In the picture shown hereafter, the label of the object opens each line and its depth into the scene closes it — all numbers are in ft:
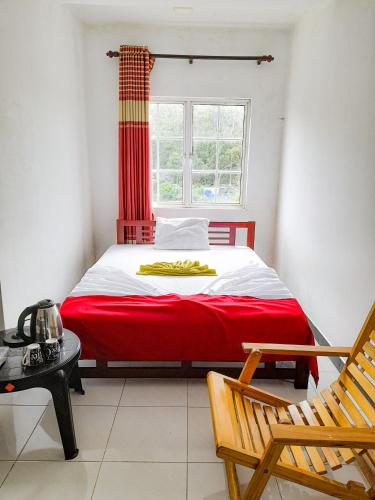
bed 7.40
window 13.50
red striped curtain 12.30
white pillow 12.50
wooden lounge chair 4.09
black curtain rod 12.34
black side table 5.09
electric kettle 5.86
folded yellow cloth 9.89
